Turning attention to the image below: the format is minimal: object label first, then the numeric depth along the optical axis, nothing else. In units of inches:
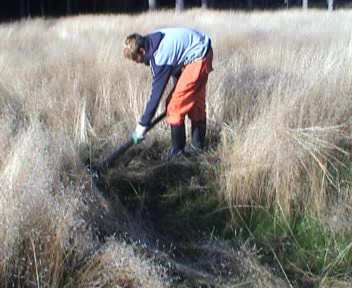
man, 219.1
